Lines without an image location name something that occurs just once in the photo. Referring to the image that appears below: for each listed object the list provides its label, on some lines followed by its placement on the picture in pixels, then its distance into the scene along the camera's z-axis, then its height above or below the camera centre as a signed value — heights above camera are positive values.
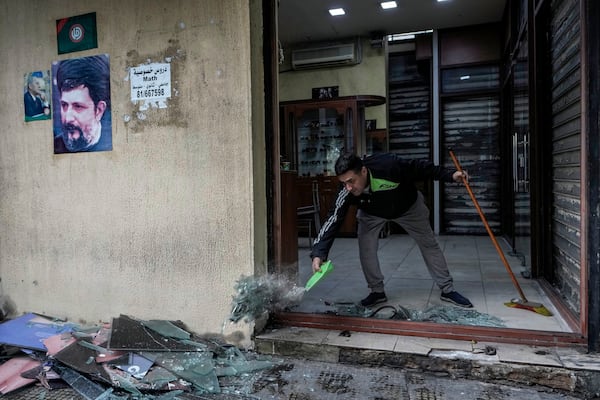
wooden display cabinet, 8.51 +0.75
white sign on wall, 3.49 +0.77
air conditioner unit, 9.20 +2.50
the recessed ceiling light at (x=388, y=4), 7.58 +2.90
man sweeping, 3.64 -0.26
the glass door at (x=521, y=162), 5.04 +0.12
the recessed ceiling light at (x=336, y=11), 7.89 +2.91
